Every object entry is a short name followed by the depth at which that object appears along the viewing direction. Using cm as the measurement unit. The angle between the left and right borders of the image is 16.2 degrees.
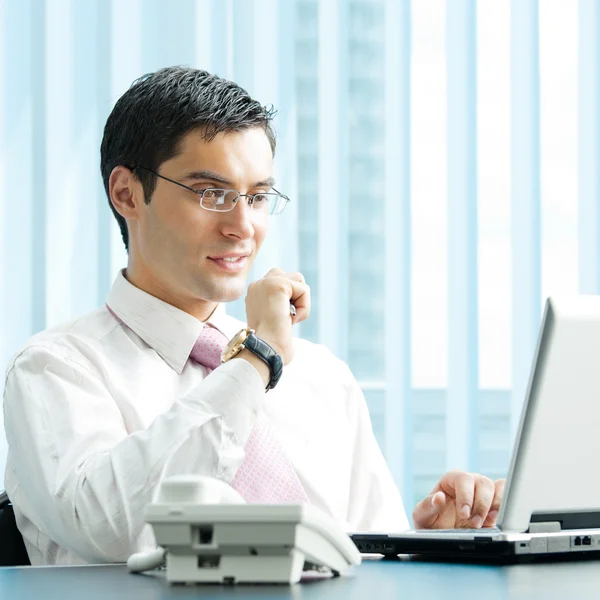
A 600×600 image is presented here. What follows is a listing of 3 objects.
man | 192
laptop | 173
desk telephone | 164
